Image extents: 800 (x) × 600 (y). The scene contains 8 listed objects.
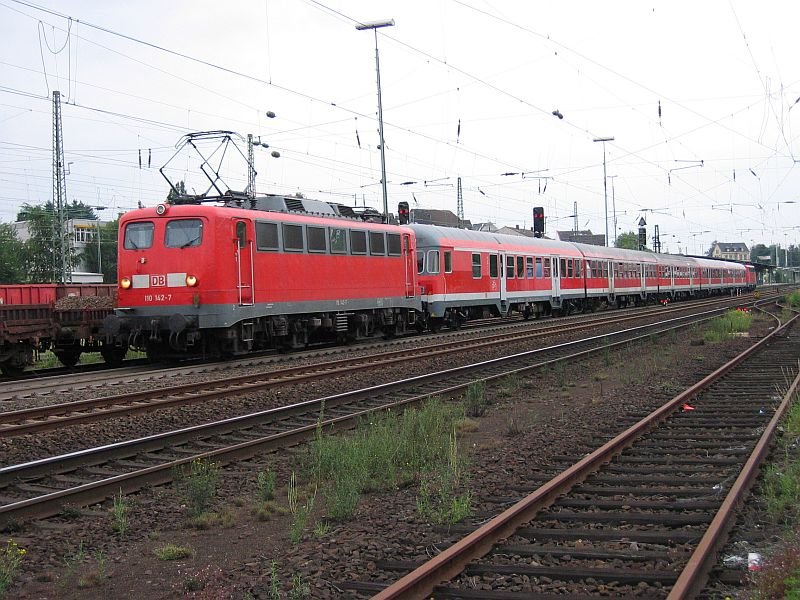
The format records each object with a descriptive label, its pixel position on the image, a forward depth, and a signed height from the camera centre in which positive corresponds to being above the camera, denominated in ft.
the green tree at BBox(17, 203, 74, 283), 189.67 +16.32
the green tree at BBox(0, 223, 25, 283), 185.68 +13.47
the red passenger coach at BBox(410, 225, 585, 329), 84.07 +2.88
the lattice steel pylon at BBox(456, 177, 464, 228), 174.98 +21.69
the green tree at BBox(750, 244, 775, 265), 630.82 +29.13
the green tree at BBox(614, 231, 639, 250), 380.62 +25.66
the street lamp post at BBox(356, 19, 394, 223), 82.53 +28.33
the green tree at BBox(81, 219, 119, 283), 269.23 +20.18
